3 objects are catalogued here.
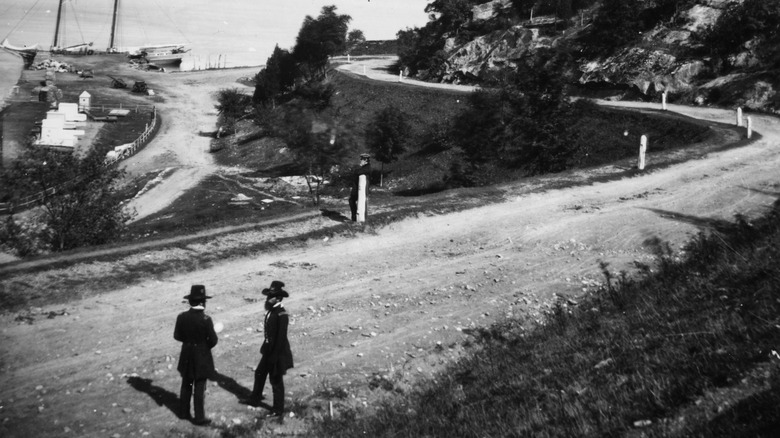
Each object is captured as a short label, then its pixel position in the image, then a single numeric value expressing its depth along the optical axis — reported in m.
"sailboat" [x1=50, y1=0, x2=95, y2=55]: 128.12
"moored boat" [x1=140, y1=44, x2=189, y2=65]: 127.14
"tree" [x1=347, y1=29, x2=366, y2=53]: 115.39
